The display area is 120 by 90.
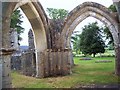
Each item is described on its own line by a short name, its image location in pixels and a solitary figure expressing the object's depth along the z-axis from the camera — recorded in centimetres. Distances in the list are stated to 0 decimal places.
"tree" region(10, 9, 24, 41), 1122
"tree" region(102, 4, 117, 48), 1460
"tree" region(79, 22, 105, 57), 1649
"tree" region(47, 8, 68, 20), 1888
